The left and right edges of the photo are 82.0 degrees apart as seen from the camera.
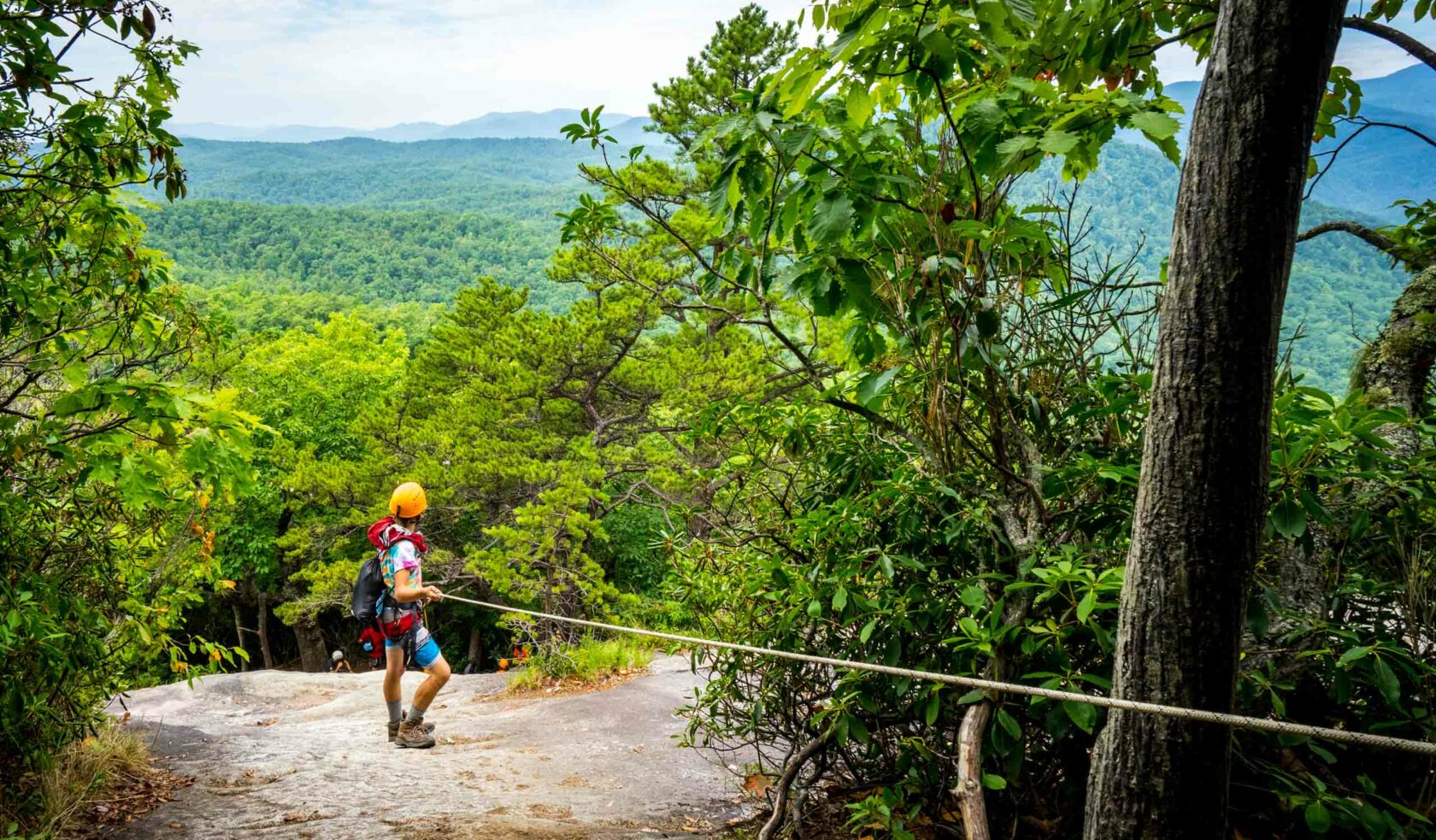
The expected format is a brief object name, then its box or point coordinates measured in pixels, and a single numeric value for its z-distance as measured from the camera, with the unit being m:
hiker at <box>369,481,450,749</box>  4.57
